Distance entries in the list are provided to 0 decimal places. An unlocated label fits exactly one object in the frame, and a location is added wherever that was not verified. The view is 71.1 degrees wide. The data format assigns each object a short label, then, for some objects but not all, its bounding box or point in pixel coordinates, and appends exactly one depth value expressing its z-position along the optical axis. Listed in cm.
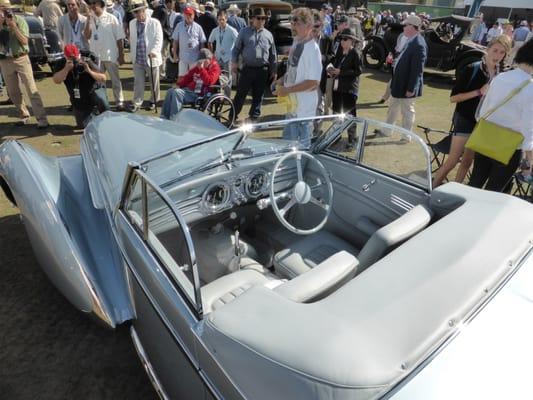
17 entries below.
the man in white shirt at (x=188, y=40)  702
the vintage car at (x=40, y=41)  836
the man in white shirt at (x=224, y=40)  762
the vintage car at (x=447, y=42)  1057
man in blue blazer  524
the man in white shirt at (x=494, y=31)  1437
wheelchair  602
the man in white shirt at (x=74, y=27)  660
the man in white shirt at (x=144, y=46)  649
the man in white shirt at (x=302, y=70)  412
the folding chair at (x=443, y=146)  456
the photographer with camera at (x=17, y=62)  527
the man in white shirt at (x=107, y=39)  632
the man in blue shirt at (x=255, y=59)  625
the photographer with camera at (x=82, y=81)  538
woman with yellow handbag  317
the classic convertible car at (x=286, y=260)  124
